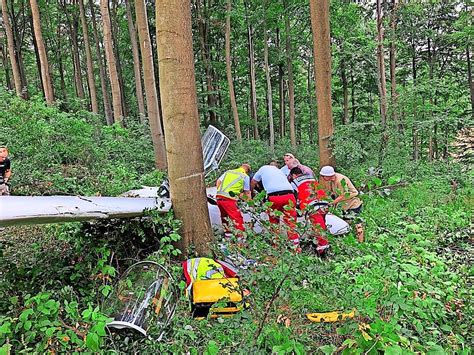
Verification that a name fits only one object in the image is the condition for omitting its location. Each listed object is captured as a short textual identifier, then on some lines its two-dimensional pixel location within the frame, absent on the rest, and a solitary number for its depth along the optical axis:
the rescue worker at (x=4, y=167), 7.14
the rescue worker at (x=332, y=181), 5.36
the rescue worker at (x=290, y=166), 5.85
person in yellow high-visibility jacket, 5.21
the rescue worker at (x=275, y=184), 5.29
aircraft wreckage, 2.36
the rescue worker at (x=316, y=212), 2.71
